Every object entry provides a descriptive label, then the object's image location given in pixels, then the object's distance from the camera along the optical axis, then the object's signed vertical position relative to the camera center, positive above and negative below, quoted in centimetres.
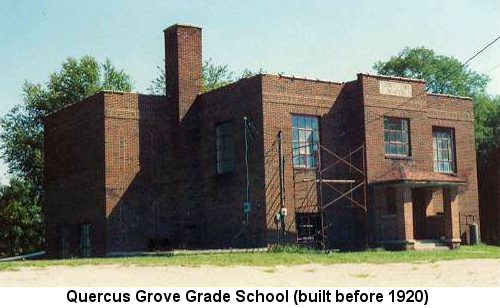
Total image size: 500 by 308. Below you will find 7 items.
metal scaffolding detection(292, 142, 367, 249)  2991 +160
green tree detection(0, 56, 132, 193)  5097 +803
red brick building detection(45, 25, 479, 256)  2969 +248
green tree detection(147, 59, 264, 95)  5938 +1185
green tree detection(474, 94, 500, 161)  4353 +609
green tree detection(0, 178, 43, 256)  4897 +65
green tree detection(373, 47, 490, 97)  5931 +1199
